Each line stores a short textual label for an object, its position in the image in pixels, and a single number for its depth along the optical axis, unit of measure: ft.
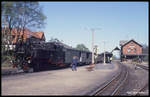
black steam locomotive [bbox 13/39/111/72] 86.06
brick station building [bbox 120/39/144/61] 247.48
